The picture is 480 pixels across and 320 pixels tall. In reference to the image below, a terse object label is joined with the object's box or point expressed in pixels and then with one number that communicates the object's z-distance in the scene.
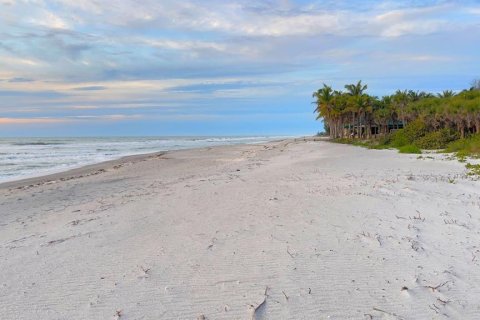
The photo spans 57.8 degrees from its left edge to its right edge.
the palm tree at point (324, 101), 69.62
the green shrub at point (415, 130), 35.14
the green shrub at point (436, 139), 31.14
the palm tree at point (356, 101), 61.62
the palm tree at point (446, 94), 57.16
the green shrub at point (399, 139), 35.34
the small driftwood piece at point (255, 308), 3.84
